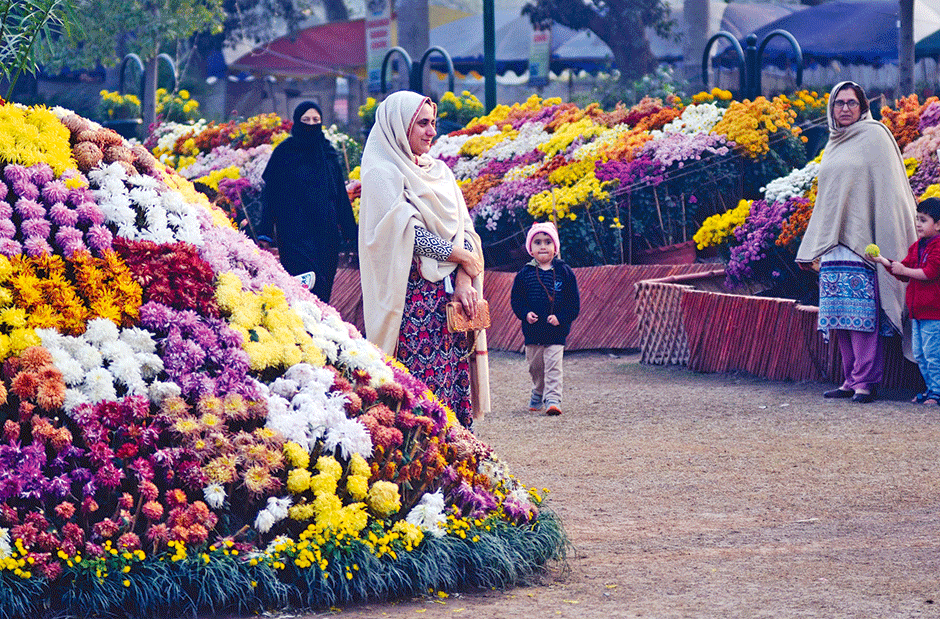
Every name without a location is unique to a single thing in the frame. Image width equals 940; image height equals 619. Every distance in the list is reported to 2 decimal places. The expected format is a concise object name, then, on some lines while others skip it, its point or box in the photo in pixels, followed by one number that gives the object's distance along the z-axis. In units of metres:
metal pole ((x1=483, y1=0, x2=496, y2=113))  35.22
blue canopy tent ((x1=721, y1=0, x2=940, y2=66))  46.59
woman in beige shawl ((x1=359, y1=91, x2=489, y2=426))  11.37
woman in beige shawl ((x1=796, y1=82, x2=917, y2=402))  16.60
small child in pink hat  16.86
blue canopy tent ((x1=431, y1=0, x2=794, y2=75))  54.78
